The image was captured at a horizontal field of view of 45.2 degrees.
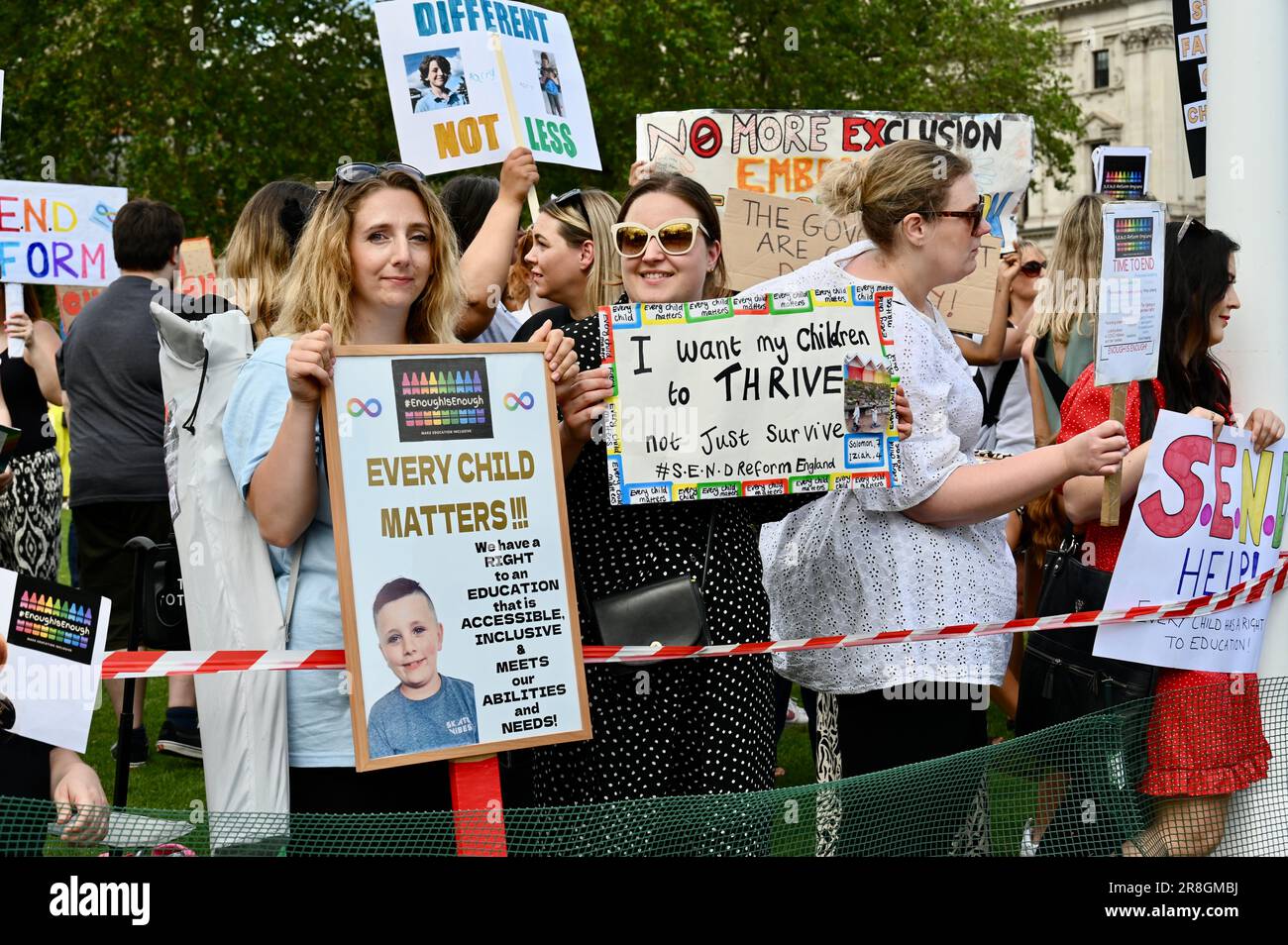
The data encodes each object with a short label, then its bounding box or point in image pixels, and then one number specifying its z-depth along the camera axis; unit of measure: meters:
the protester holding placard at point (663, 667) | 3.52
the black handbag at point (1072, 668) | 4.05
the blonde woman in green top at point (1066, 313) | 5.35
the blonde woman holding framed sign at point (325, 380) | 3.06
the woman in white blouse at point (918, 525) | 3.67
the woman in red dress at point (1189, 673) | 3.89
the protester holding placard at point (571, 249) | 4.72
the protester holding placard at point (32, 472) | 6.68
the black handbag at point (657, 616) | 3.41
